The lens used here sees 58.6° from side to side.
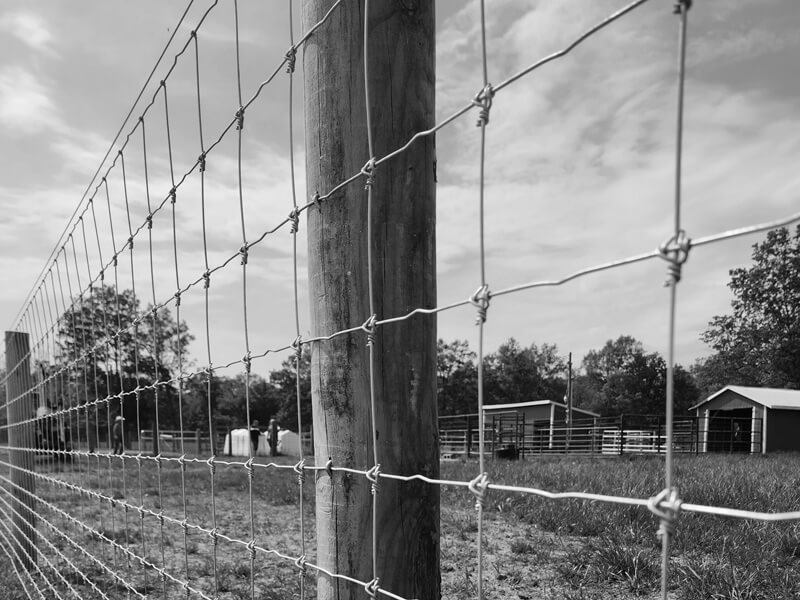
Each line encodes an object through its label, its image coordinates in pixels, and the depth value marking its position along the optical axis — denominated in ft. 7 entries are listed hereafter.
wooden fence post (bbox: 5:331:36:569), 18.66
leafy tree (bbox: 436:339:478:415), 119.31
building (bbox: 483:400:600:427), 100.11
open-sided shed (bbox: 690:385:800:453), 78.54
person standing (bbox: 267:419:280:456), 63.16
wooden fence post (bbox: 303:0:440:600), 5.00
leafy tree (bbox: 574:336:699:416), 95.20
